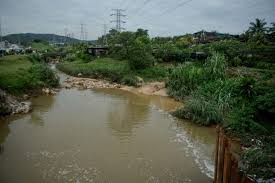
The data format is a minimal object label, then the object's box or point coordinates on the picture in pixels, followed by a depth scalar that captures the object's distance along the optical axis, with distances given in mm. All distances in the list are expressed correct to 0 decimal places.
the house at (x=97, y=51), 44855
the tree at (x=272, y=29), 35016
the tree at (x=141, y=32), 45470
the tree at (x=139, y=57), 28907
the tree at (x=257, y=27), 39646
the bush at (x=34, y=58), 35815
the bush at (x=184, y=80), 20249
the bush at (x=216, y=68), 19762
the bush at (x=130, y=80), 26526
